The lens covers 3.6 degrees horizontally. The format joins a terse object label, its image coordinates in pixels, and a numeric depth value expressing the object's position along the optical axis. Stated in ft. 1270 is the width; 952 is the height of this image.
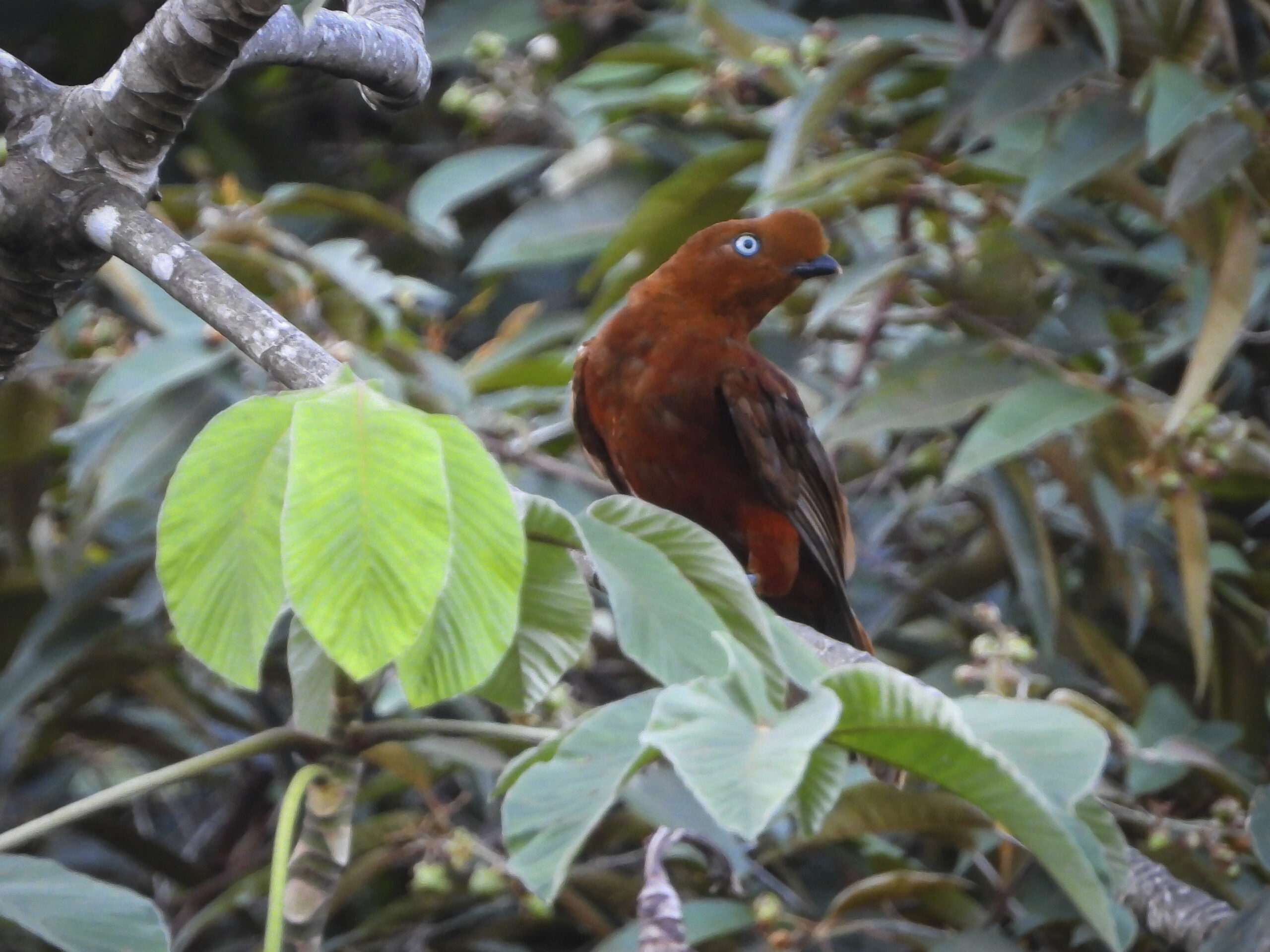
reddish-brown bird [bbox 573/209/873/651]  30.85
